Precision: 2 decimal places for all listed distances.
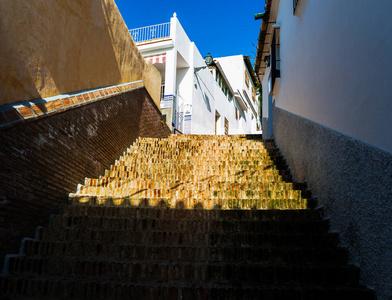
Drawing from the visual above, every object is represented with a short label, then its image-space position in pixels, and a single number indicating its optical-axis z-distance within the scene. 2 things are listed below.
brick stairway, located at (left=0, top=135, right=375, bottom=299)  3.09
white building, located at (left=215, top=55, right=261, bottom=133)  24.86
